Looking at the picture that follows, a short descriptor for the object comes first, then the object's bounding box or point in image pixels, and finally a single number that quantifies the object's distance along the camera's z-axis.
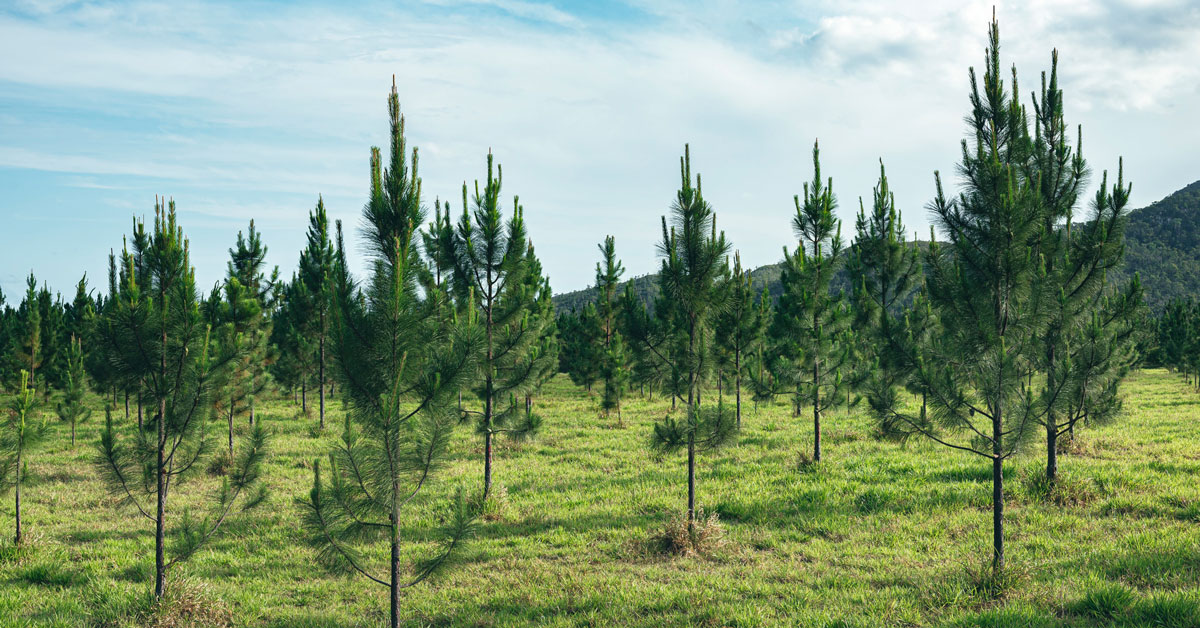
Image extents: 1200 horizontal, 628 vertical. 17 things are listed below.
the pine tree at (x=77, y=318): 28.40
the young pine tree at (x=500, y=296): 12.38
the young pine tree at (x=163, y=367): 7.22
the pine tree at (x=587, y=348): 30.29
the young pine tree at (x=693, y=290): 10.09
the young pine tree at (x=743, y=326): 17.53
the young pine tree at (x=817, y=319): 14.84
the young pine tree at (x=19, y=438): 9.60
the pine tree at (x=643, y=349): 10.80
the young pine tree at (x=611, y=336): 25.28
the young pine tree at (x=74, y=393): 21.05
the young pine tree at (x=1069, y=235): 11.27
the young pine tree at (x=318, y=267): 21.02
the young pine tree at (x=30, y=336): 20.95
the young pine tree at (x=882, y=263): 17.91
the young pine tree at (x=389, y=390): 6.08
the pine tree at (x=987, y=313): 7.41
